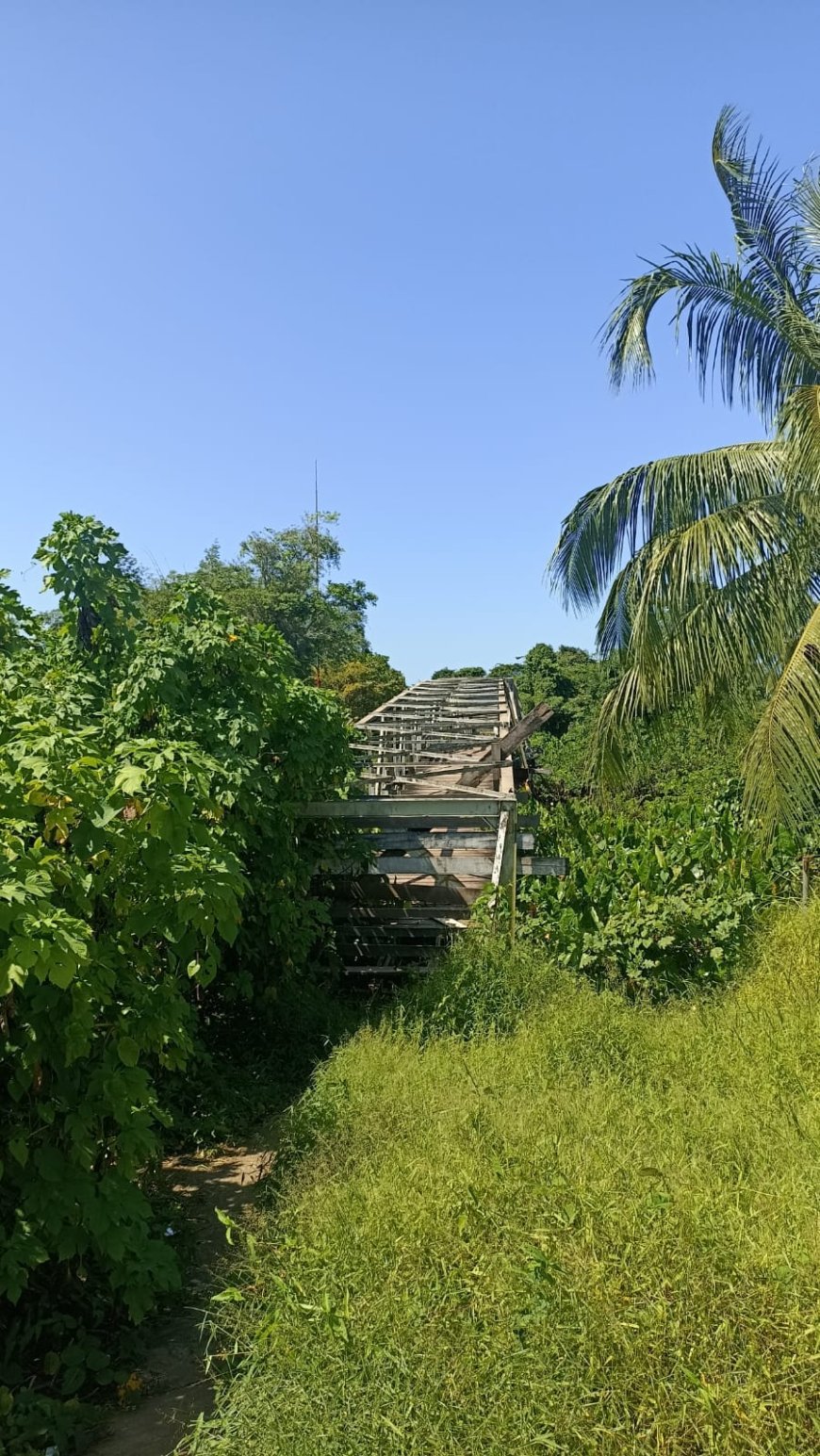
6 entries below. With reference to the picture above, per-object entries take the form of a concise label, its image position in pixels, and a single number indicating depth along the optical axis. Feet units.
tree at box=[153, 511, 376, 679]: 114.21
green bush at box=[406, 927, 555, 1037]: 18.51
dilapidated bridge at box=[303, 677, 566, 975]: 22.81
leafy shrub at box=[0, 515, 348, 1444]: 10.38
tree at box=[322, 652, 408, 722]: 109.60
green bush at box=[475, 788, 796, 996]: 21.54
